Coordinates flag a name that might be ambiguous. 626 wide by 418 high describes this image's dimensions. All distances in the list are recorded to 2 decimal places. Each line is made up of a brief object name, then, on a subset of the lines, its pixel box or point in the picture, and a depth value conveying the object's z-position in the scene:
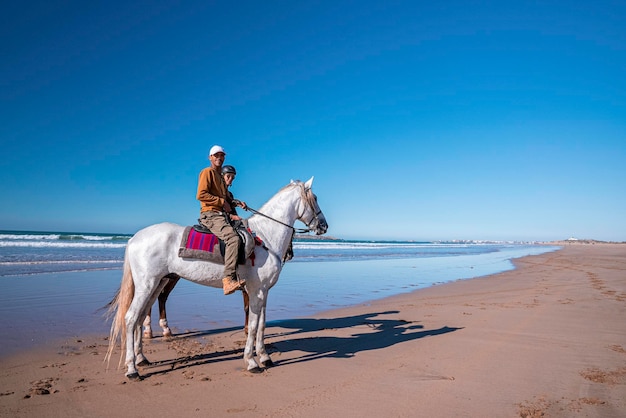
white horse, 4.93
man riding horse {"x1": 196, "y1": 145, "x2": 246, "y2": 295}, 5.02
